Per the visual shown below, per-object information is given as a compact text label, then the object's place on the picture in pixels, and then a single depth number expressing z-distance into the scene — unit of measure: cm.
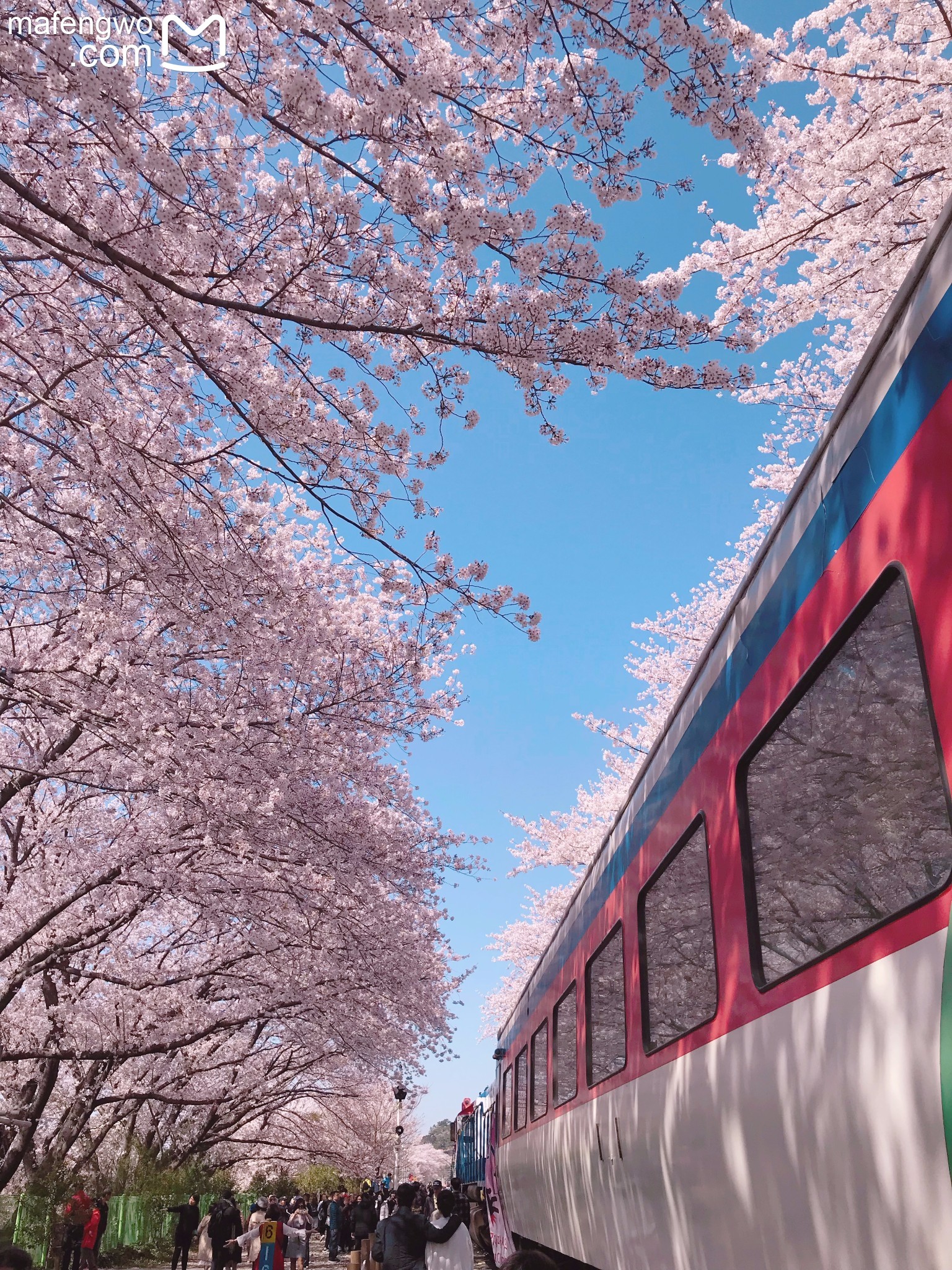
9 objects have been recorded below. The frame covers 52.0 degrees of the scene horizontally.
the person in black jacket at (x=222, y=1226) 1387
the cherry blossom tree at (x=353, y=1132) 4134
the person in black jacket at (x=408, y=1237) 582
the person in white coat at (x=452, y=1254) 593
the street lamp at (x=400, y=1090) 2369
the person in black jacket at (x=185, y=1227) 1520
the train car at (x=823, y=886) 201
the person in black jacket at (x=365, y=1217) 1455
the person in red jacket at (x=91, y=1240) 1411
